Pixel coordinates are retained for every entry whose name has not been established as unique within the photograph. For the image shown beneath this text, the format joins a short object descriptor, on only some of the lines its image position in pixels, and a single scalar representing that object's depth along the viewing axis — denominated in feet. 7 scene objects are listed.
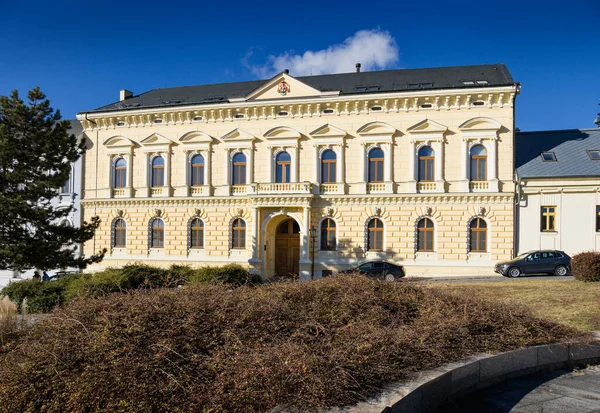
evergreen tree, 65.82
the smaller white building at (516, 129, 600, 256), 96.89
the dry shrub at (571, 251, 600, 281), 60.75
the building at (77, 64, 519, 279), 100.37
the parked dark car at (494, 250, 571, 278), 87.66
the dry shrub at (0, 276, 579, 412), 16.57
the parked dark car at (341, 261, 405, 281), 91.81
